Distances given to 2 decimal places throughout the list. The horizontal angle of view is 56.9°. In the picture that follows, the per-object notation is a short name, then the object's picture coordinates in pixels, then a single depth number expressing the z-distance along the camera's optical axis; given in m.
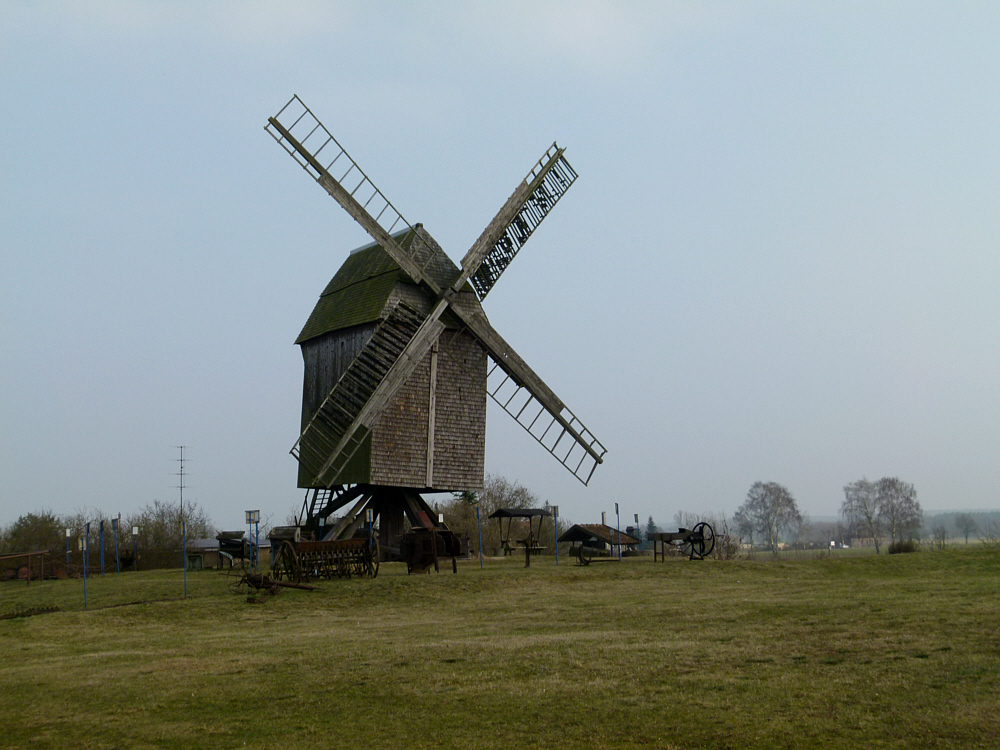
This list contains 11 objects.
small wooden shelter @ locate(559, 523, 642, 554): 37.78
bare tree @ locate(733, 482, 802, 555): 133.50
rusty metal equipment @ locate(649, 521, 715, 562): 29.39
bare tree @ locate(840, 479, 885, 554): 125.26
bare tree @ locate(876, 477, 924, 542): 118.68
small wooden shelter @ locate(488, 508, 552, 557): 37.54
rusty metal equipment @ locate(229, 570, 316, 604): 22.82
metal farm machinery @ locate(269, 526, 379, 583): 24.81
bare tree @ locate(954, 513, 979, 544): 176.12
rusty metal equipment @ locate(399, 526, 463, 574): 26.58
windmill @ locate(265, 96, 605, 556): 28.45
